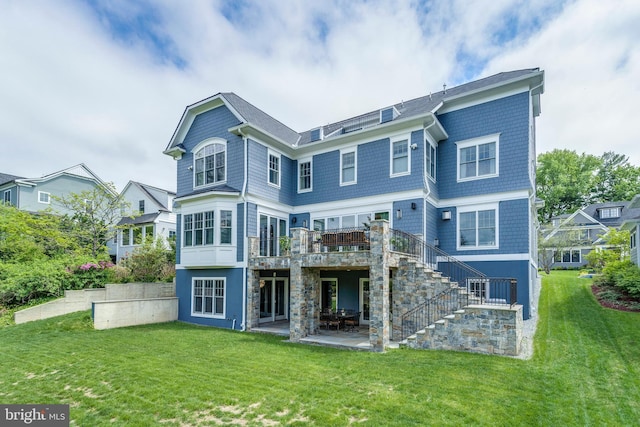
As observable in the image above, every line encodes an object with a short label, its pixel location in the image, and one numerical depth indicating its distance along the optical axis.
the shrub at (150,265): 18.92
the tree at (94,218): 20.22
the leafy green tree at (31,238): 18.30
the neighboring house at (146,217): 26.12
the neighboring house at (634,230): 15.68
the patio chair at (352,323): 12.60
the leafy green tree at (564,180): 41.44
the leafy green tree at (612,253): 19.84
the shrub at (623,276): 12.76
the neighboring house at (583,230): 26.17
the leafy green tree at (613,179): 41.38
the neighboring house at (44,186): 26.59
